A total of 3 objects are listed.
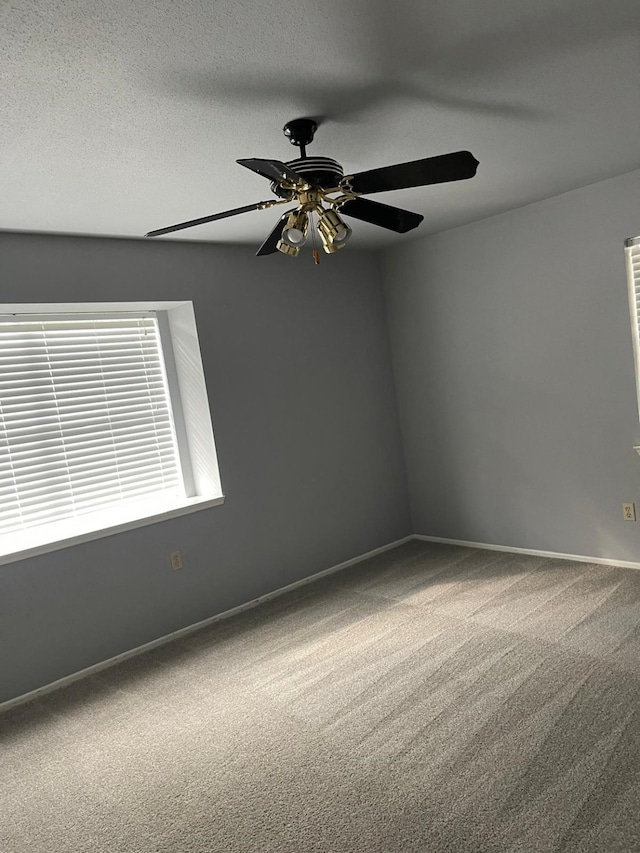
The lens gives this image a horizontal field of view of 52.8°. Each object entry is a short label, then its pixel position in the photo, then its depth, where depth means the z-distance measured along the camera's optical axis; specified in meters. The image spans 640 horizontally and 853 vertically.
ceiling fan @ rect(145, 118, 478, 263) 1.97
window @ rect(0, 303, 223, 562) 3.45
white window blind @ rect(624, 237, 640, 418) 3.64
